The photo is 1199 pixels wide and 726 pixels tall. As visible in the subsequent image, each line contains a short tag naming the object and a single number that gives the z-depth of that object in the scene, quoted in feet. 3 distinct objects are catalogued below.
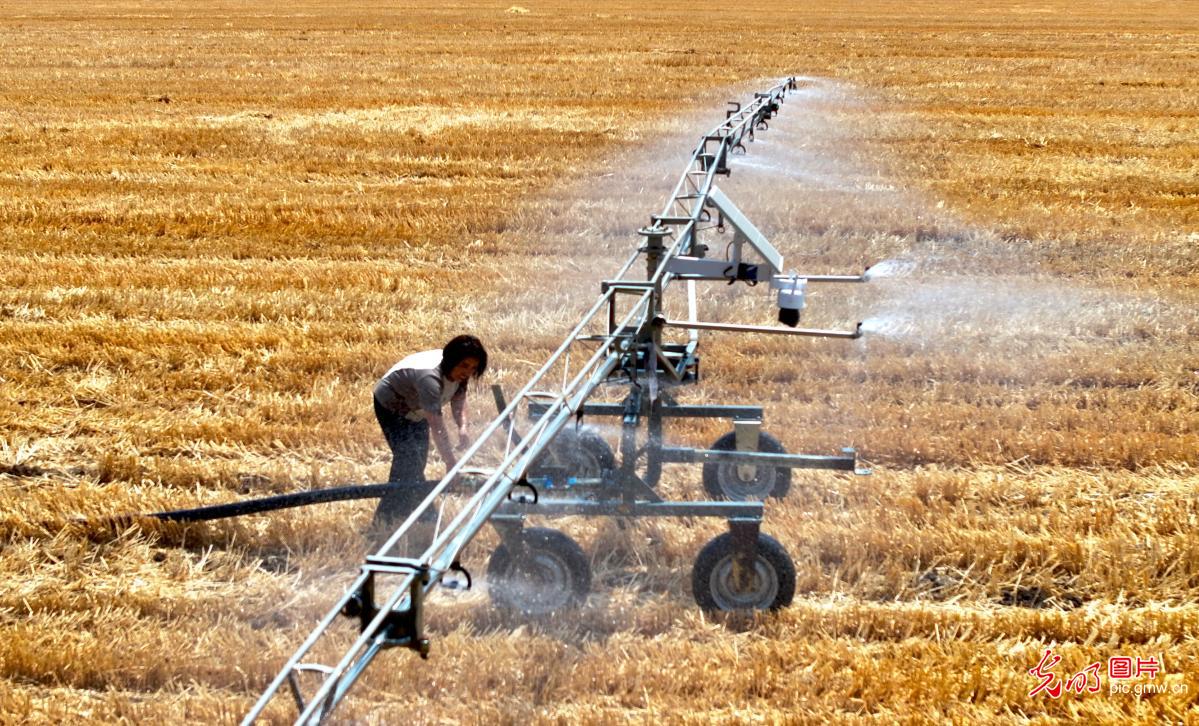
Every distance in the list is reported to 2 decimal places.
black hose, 36.42
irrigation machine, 24.36
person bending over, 36.50
